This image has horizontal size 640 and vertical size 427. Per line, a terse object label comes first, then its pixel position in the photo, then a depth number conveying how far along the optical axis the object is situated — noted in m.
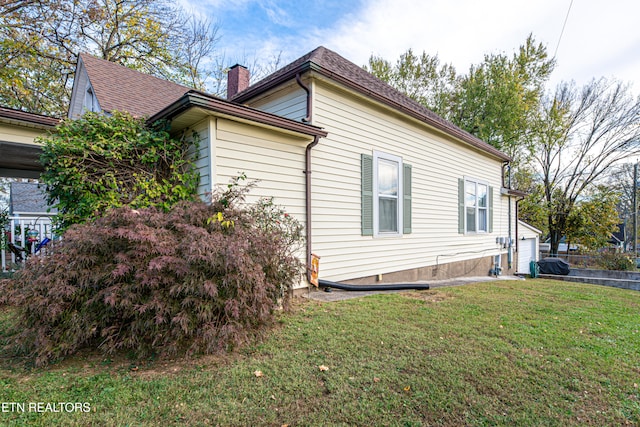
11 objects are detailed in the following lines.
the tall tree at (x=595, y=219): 19.55
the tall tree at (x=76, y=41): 9.99
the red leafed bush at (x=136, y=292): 2.77
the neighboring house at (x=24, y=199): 16.81
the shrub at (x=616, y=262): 15.00
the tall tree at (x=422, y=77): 21.53
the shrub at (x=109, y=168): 4.10
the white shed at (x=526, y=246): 15.23
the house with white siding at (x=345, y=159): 4.73
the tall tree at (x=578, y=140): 19.69
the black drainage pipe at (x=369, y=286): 5.73
